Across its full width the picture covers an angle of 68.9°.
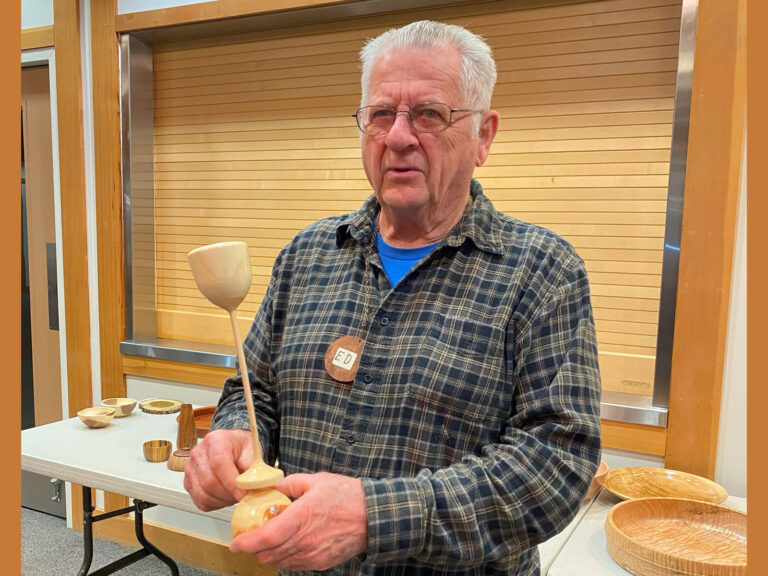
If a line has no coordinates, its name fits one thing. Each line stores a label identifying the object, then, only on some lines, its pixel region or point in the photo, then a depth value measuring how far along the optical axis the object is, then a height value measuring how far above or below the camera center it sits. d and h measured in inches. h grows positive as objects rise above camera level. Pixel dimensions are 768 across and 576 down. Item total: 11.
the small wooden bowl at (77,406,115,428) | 82.6 -29.3
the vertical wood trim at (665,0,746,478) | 68.5 -0.1
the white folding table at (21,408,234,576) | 65.1 -30.7
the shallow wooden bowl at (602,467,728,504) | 66.1 -30.5
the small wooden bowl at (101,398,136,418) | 88.8 -29.7
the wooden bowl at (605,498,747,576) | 47.7 -29.6
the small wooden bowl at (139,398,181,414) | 92.2 -30.7
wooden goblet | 30.1 -4.1
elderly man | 31.7 -9.5
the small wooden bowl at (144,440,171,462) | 71.6 -29.2
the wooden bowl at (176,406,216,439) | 84.0 -30.0
